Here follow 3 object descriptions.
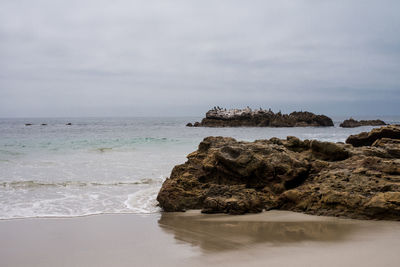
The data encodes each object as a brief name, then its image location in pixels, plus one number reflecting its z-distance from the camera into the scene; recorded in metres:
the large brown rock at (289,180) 5.29
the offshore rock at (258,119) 55.31
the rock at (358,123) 55.32
